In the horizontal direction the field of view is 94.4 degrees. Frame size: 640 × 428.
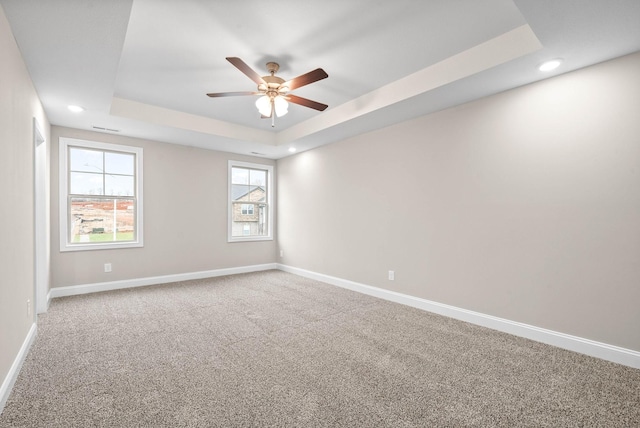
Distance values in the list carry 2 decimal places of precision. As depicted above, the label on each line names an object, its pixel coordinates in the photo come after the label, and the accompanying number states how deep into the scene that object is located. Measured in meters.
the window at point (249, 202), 5.88
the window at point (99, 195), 4.24
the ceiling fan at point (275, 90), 2.55
